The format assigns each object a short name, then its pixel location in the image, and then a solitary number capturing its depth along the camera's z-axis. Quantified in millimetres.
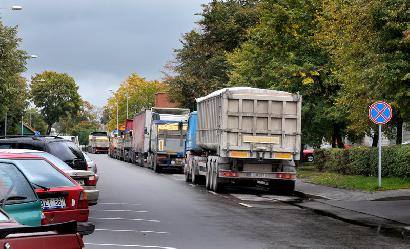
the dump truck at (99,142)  96938
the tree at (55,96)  136375
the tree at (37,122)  135762
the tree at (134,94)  127062
